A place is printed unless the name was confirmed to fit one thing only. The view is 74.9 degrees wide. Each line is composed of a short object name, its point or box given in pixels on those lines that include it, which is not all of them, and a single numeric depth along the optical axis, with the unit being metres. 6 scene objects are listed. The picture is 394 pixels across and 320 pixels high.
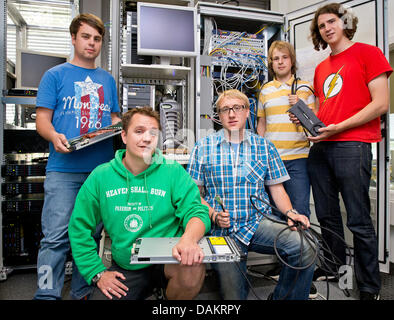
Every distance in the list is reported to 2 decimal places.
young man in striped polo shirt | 1.48
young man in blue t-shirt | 1.11
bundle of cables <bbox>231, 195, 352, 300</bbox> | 0.90
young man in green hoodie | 0.85
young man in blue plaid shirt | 1.04
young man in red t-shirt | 1.28
